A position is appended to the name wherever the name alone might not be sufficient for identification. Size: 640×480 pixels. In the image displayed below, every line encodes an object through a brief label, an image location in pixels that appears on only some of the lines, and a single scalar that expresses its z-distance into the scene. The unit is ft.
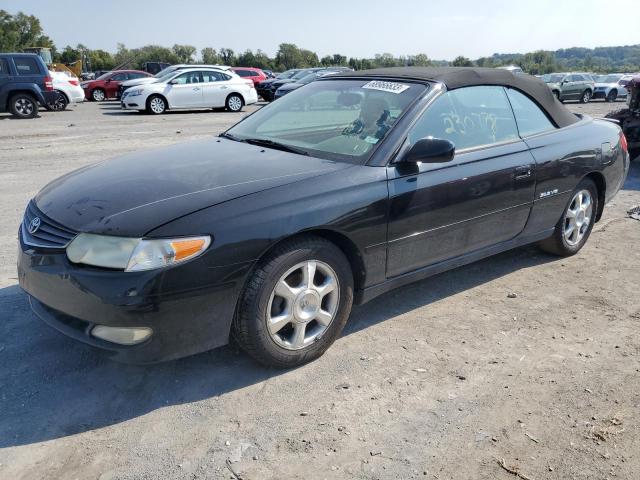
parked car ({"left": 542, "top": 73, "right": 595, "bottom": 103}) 91.81
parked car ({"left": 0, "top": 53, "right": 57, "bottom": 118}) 52.60
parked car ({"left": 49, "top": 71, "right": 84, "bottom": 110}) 62.97
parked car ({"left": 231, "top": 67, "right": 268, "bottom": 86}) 90.43
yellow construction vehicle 108.35
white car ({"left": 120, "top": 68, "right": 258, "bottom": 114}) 60.80
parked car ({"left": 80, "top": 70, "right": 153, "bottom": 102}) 84.48
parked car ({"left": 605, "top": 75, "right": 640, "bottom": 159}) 29.07
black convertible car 8.71
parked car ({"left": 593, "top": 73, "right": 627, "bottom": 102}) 96.73
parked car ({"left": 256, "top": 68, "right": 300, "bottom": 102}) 85.35
